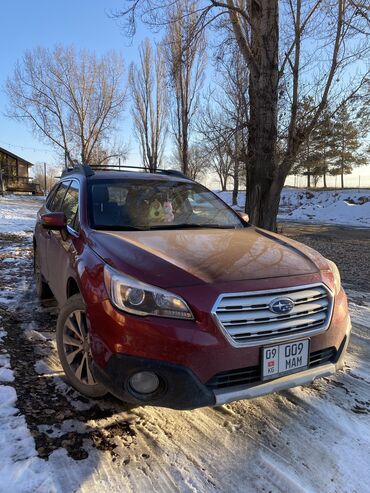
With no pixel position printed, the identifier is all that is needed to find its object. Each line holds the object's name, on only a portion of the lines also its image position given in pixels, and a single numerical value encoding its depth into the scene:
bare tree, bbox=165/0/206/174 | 9.90
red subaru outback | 2.31
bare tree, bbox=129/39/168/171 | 31.05
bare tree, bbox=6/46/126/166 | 34.53
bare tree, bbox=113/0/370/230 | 8.44
